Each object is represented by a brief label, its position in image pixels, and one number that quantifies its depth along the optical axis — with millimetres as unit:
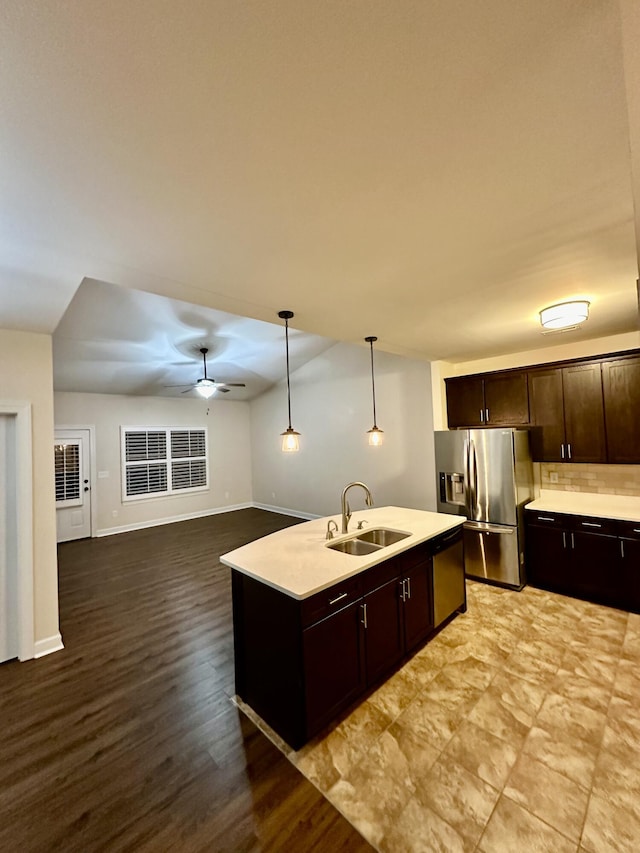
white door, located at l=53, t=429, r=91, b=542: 5945
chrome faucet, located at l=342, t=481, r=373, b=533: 2775
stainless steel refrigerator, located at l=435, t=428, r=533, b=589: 3668
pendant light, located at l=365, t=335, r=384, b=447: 3771
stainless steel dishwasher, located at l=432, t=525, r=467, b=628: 2895
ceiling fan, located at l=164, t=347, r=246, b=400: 4930
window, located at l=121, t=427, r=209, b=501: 6793
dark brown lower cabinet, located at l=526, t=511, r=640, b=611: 3172
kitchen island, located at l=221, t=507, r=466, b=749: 1892
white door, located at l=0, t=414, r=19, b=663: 2768
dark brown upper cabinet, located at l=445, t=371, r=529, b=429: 4000
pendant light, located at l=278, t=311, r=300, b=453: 2907
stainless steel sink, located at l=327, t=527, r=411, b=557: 2838
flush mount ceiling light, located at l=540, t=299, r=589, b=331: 2572
